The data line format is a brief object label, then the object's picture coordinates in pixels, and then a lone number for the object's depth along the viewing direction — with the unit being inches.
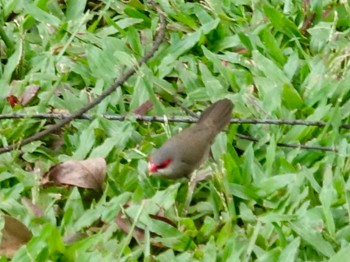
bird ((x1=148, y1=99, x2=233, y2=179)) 324.2
